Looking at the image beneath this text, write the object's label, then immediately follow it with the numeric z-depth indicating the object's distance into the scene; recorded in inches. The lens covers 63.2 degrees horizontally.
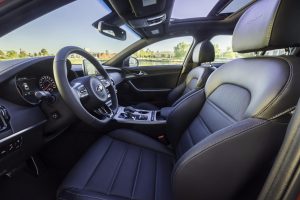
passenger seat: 89.3
